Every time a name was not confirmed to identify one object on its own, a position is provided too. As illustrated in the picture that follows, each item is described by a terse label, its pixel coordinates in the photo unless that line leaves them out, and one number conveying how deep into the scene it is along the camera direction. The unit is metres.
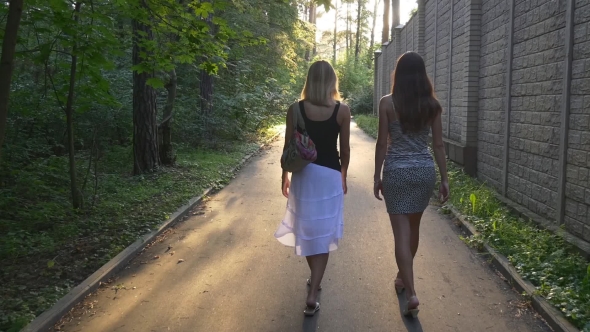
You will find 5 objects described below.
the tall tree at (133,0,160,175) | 11.02
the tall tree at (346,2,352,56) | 68.56
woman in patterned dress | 4.32
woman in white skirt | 4.37
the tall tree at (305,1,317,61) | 47.21
